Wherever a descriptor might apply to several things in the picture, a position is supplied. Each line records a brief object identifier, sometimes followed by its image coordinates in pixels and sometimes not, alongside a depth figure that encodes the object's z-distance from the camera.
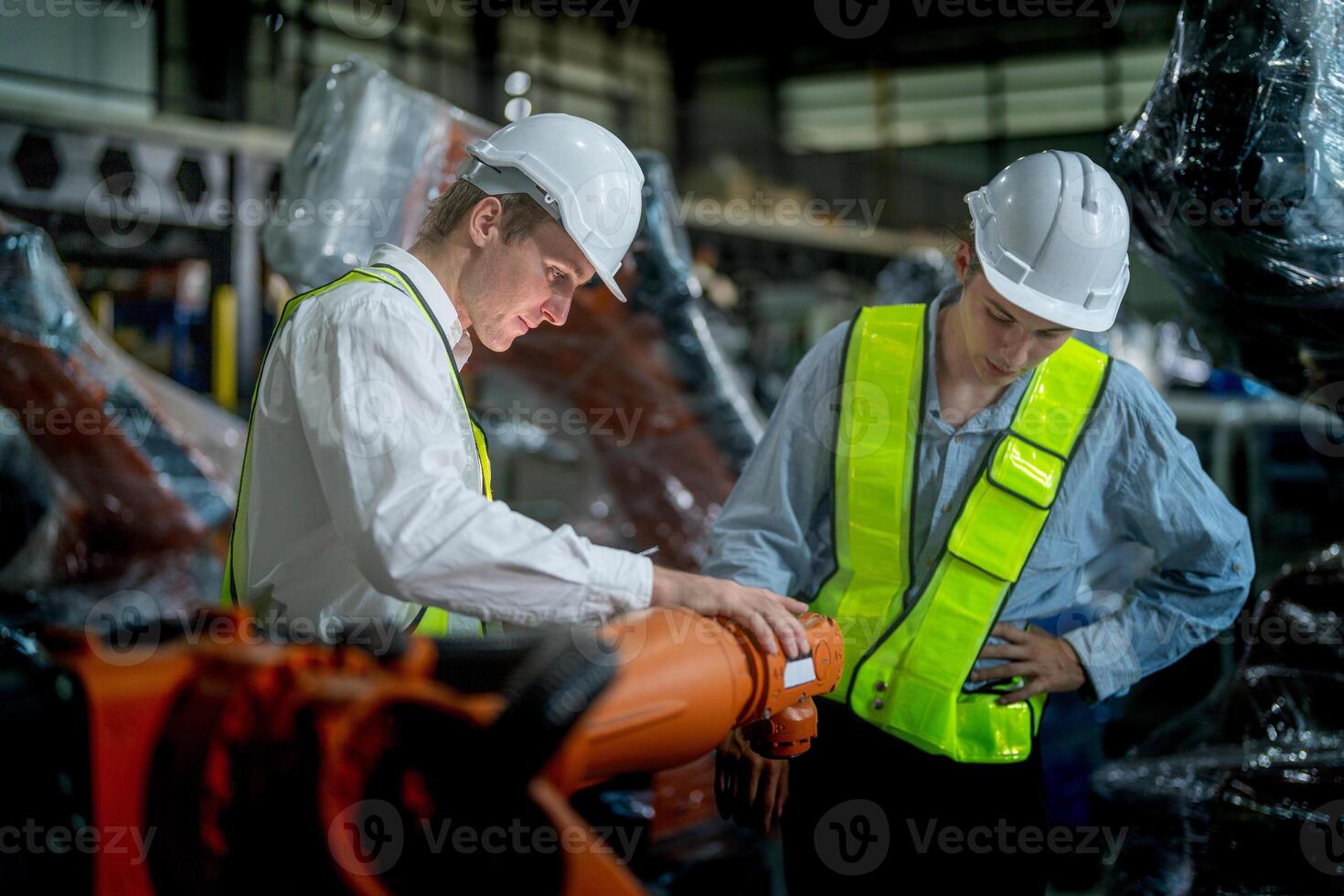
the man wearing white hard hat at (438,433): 1.35
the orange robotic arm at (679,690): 1.28
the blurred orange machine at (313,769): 1.09
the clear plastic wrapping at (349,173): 3.12
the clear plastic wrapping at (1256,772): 2.22
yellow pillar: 7.17
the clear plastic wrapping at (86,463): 3.69
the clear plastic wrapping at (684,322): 3.47
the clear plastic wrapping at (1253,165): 2.06
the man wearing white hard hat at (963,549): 1.89
